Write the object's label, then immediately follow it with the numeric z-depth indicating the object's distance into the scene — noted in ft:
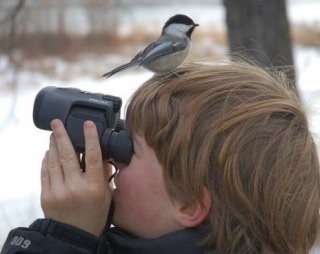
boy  11.92
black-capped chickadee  12.23
